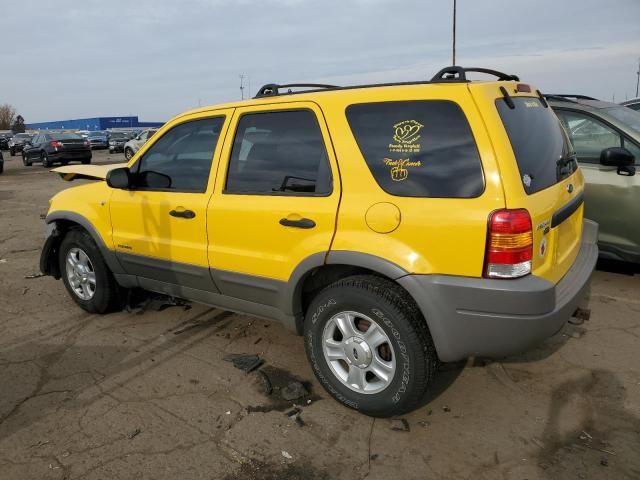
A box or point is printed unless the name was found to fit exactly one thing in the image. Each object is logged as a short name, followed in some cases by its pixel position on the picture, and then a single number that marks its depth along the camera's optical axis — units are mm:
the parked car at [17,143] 35094
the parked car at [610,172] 4488
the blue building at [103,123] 80312
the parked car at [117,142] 32500
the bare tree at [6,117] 91750
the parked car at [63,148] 21109
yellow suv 2420
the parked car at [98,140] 37000
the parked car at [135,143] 23172
